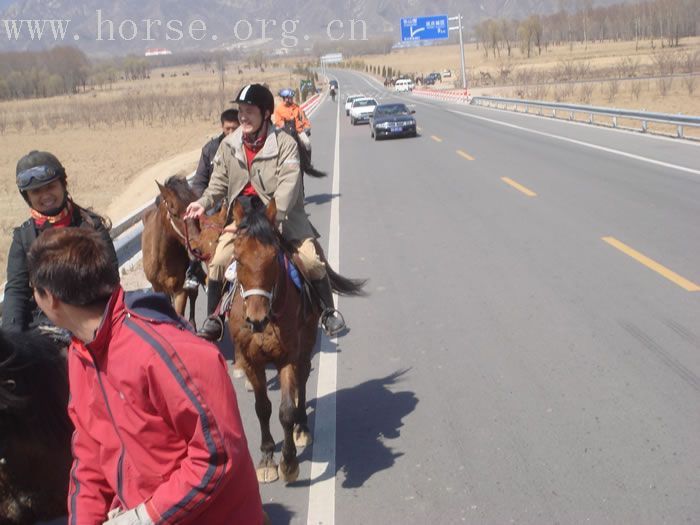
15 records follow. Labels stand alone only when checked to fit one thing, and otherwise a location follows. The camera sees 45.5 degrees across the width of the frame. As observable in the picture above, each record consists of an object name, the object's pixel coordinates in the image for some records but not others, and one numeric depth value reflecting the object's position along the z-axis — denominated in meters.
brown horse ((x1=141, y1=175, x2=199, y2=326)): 7.69
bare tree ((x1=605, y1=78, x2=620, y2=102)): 45.66
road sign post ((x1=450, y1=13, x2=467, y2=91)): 67.25
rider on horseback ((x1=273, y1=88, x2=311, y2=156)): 18.04
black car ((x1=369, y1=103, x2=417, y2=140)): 31.58
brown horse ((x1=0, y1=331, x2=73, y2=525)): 3.30
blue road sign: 71.19
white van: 93.26
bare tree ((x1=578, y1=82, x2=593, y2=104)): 46.56
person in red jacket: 2.51
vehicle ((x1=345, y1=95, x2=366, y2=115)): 48.97
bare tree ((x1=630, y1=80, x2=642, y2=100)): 44.77
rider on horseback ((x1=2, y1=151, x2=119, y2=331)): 4.51
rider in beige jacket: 5.92
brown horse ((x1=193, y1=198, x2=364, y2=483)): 4.74
